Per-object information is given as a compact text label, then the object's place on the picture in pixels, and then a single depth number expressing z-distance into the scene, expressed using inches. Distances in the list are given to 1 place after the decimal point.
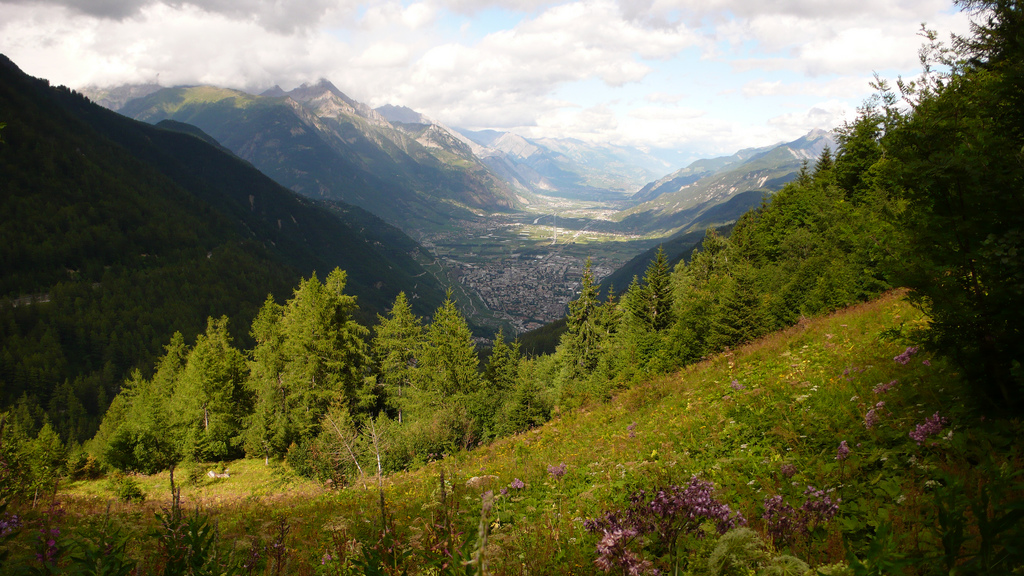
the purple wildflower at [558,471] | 336.8
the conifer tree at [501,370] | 1635.1
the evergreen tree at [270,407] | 1144.2
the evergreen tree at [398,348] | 1459.4
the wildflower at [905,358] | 290.0
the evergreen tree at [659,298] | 1327.5
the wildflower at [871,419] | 230.9
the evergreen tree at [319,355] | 1099.3
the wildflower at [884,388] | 267.4
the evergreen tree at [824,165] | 1456.0
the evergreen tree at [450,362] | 1338.6
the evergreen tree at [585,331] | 1470.2
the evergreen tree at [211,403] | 1234.6
